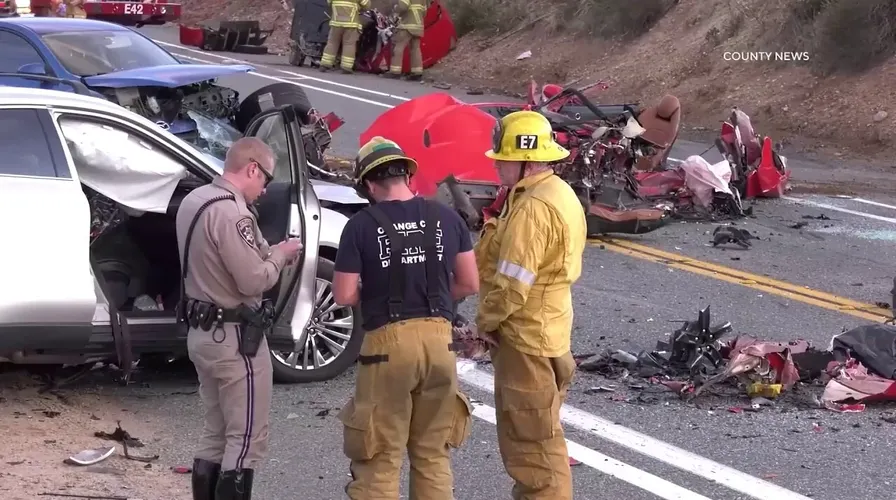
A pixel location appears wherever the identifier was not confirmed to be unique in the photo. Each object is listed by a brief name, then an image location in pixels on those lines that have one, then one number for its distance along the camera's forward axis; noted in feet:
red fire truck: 180.65
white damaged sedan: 39.88
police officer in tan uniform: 32.24
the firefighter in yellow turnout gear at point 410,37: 149.38
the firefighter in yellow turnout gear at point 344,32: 147.33
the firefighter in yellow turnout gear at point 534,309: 31.37
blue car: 70.90
